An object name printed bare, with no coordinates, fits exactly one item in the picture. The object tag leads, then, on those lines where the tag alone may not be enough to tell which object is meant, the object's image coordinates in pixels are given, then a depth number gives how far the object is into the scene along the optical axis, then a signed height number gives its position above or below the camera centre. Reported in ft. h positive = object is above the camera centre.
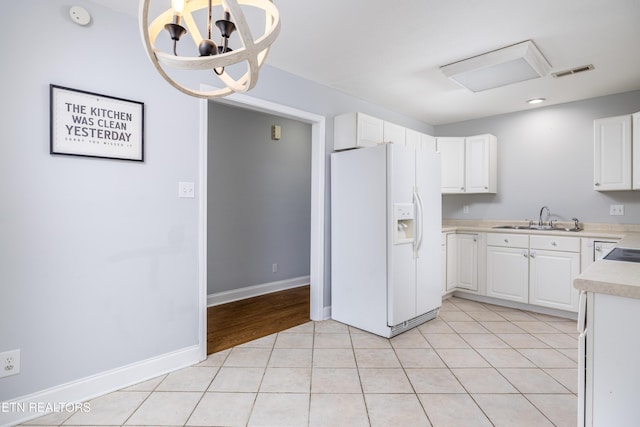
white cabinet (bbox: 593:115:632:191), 10.11 +1.90
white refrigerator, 9.29 -0.80
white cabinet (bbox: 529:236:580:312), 10.49 -1.94
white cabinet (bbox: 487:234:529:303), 11.47 -1.98
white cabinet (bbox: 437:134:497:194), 13.35 +2.04
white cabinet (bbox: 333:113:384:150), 10.38 +2.64
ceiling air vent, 9.11 +4.10
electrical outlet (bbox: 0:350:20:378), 5.52 -2.65
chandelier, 3.11 +1.76
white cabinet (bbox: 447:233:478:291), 12.70 -1.96
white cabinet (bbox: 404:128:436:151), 12.41 +2.86
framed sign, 5.96 +1.64
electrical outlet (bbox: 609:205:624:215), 11.15 +0.13
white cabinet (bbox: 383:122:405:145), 11.43 +2.83
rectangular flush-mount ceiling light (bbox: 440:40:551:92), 7.93 +3.83
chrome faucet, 12.58 -0.03
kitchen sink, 12.05 -0.58
